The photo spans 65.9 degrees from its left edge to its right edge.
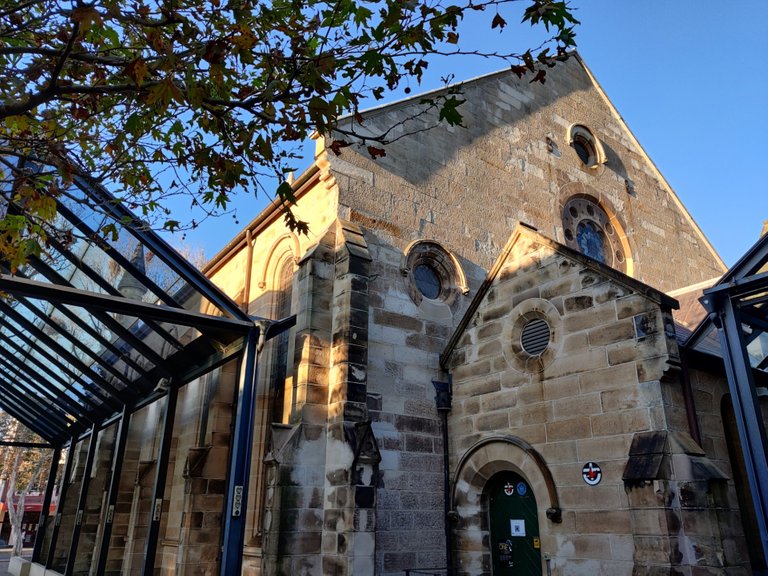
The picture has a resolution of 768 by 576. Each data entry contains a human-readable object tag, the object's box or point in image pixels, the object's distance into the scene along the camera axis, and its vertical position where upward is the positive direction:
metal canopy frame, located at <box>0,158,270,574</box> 7.57 +3.20
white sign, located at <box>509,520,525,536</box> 8.99 +0.13
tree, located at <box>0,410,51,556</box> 36.28 +4.83
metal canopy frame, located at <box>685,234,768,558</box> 5.85 +1.84
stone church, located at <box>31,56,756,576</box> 7.49 +2.04
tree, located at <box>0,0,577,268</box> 4.64 +3.68
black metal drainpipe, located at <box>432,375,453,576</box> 9.95 +1.64
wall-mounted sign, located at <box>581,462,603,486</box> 7.81 +0.78
